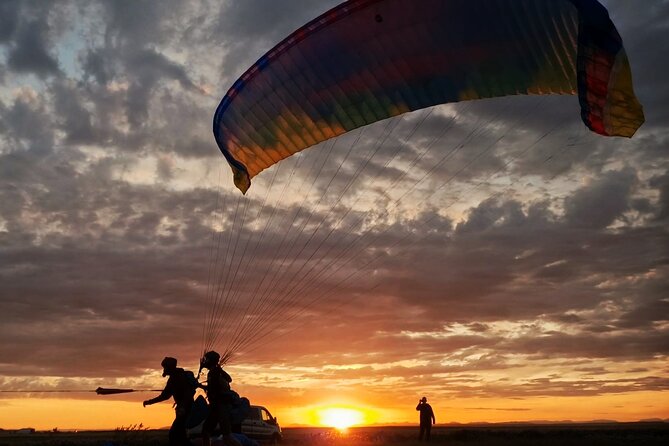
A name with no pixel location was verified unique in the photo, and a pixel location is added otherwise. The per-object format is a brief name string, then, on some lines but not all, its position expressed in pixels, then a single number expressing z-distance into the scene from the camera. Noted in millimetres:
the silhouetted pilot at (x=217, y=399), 12898
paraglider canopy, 11617
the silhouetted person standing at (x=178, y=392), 12741
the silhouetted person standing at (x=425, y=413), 26906
